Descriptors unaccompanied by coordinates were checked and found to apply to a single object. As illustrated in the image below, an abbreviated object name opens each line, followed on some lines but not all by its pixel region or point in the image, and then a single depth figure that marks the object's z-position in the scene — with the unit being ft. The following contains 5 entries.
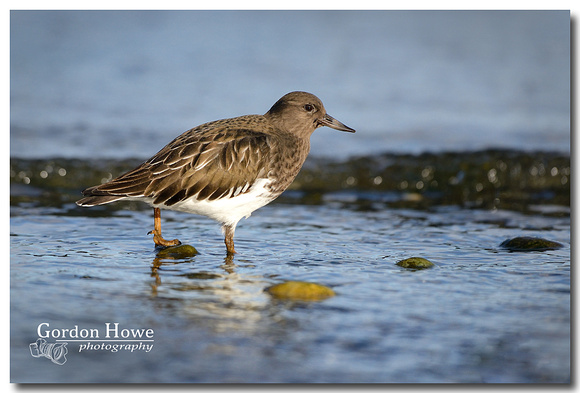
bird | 38.45
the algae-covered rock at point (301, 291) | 30.53
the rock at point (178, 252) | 37.91
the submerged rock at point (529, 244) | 40.65
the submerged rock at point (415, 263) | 36.32
